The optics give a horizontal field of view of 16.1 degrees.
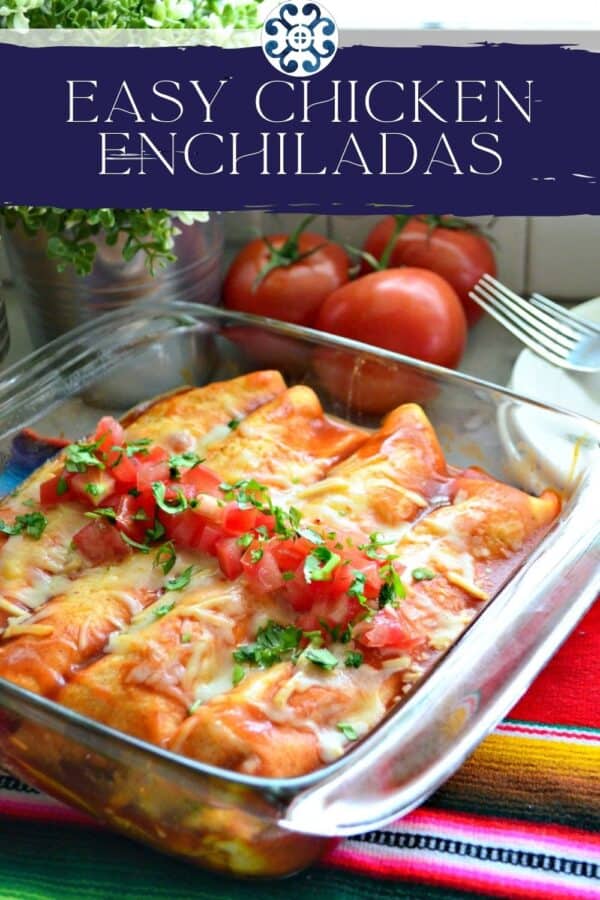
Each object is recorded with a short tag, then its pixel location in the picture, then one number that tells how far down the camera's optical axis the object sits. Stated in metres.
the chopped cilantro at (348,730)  0.81
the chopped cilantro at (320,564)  0.84
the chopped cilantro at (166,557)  0.88
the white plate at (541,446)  0.91
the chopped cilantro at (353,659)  0.83
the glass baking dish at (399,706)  0.76
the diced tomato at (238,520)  0.88
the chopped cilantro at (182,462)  0.92
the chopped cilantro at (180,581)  0.87
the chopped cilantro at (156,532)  0.90
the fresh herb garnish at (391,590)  0.85
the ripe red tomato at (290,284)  1.08
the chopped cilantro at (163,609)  0.86
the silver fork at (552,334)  1.01
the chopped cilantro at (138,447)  0.92
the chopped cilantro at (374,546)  0.87
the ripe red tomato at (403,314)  1.03
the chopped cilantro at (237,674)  0.83
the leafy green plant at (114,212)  0.95
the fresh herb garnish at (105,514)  0.90
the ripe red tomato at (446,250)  1.09
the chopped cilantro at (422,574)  0.87
